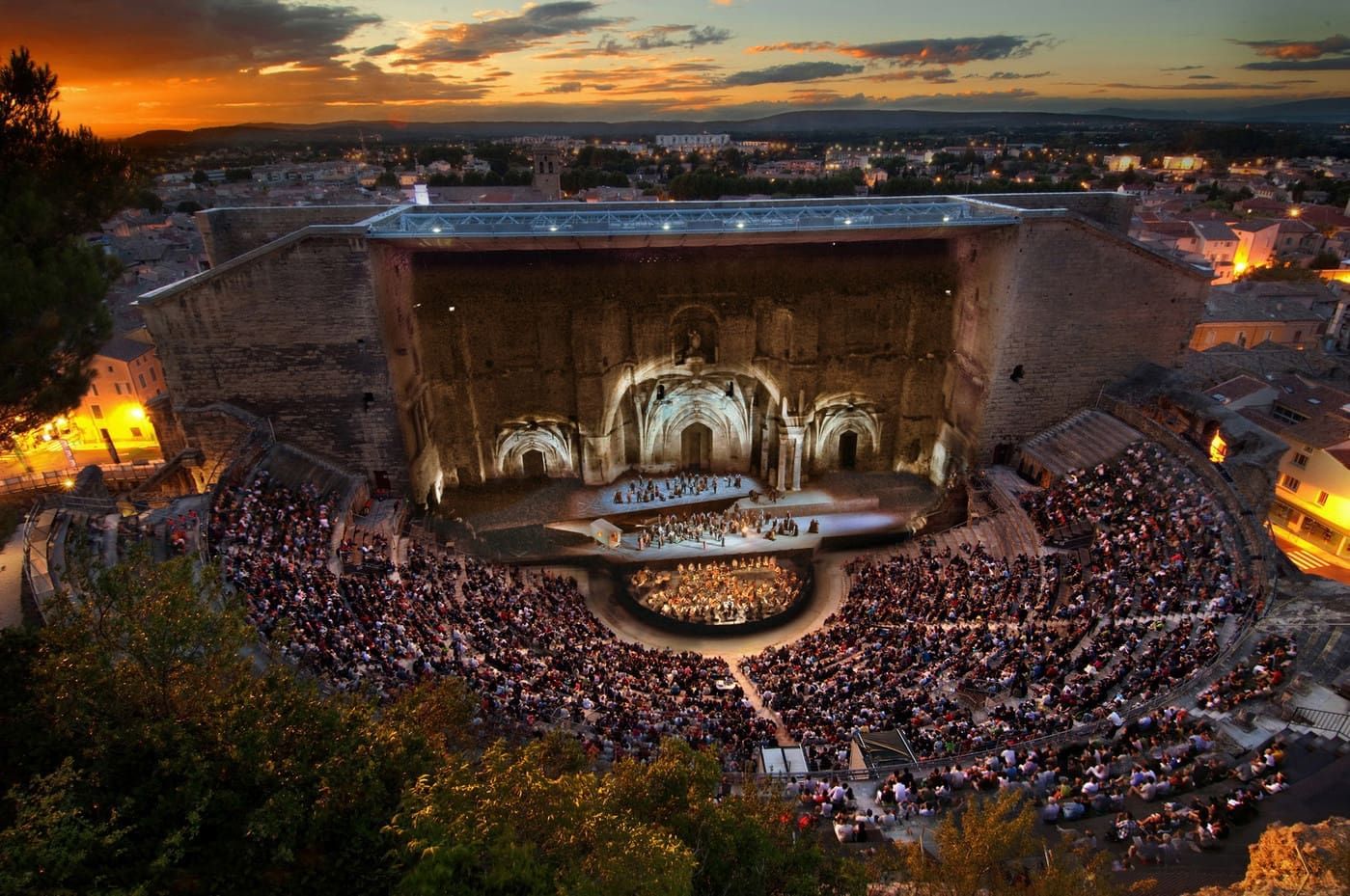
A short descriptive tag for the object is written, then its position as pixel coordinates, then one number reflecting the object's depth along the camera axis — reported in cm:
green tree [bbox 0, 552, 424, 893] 789
